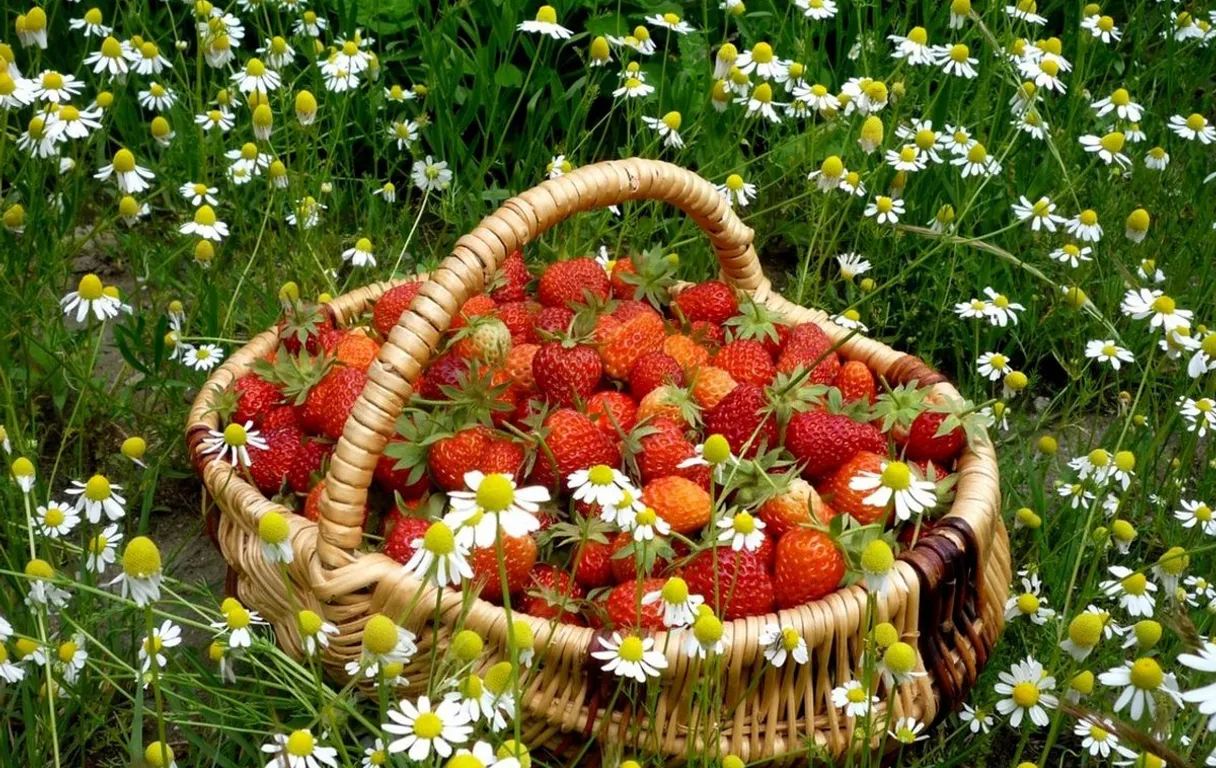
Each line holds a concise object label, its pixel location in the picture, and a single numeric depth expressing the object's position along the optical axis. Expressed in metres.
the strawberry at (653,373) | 1.08
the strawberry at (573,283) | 1.13
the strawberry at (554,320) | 1.11
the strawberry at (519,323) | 1.12
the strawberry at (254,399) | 1.08
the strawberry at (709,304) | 1.14
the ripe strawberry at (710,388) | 1.08
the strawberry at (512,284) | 1.15
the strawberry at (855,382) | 1.10
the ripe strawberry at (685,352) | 1.10
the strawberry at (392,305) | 1.11
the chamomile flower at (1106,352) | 1.13
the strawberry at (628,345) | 1.10
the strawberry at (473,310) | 1.09
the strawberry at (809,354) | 1.09
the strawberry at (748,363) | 1.09
